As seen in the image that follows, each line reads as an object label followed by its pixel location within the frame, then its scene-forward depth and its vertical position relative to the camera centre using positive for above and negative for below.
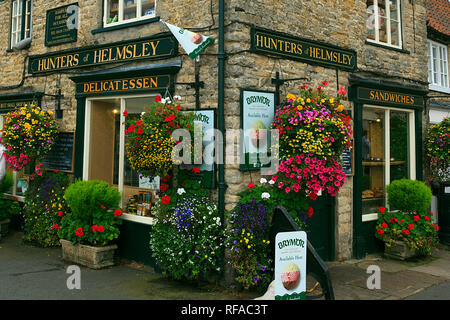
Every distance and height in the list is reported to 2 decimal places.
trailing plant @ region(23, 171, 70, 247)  7.84 -0.59
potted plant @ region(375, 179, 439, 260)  7.52 -0.82
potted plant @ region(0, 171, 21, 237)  8.72 -0.65
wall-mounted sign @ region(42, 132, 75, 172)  8.08 +0.51
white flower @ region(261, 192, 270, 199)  5.66 -0.22
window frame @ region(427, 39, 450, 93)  11.05 +3.18
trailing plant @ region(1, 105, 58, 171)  7.66 +0.83
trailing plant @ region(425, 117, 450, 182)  8.52 +0.69
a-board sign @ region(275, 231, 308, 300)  4.20 -0.92
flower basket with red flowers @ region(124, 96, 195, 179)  5.59 +0.60
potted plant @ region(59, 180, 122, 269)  6.64 -0.77
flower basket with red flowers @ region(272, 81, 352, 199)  5.59 +0.53
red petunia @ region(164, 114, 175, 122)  5.63 +0.86
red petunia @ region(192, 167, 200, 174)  5.95 +0.14
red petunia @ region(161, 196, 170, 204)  6.03 -0.30
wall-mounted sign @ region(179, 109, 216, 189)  5.93 +0.46
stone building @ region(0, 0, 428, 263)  6.11 +1.98
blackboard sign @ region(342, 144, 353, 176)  7.39 +0.36
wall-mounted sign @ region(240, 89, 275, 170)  5.89 +0.80
